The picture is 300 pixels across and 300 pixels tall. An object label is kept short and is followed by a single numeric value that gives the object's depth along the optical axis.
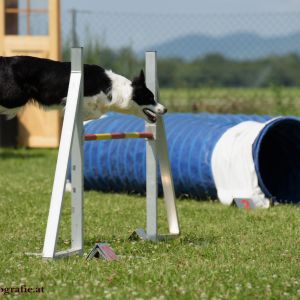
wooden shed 28.14
